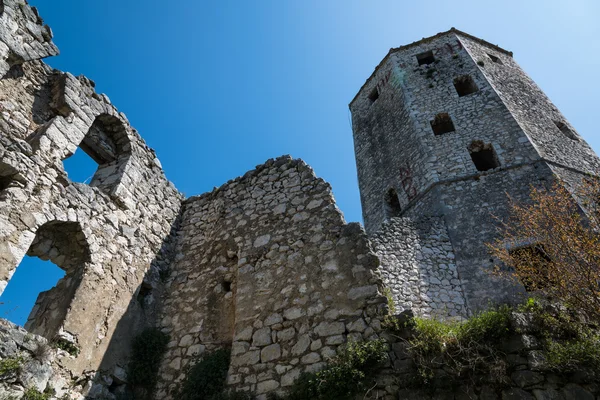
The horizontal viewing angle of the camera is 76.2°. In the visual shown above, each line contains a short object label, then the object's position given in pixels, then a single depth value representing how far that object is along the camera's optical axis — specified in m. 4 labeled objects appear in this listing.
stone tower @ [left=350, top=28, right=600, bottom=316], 9.16
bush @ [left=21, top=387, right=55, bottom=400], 3.72
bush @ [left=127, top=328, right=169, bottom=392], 5.12
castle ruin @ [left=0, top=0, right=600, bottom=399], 4.57
